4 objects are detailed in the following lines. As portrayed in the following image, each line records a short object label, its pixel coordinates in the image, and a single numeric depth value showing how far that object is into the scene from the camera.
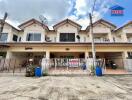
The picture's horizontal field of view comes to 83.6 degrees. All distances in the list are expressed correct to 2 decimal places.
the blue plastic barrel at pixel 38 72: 8.68
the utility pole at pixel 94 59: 8.88
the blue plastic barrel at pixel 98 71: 8.62
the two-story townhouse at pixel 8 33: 13.33
